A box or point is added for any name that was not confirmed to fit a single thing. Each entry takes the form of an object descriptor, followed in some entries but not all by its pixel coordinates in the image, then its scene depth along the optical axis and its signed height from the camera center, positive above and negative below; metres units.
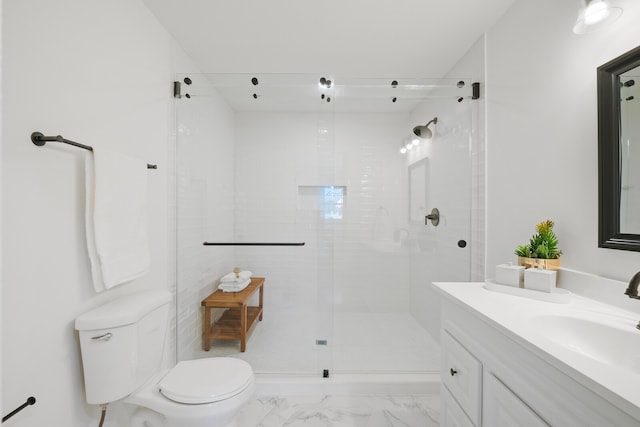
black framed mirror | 1.06 +0.23
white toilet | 1.22 -0.78
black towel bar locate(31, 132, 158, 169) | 1.06 +0.28
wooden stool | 2.07 -0.78
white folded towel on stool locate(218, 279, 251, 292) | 2.12 -0.53
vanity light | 1.09 +0.76
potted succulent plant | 1.34 -0.18
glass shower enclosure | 2.11 +0.02
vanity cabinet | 0.71 -0.52
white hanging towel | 1.24 -0.02
